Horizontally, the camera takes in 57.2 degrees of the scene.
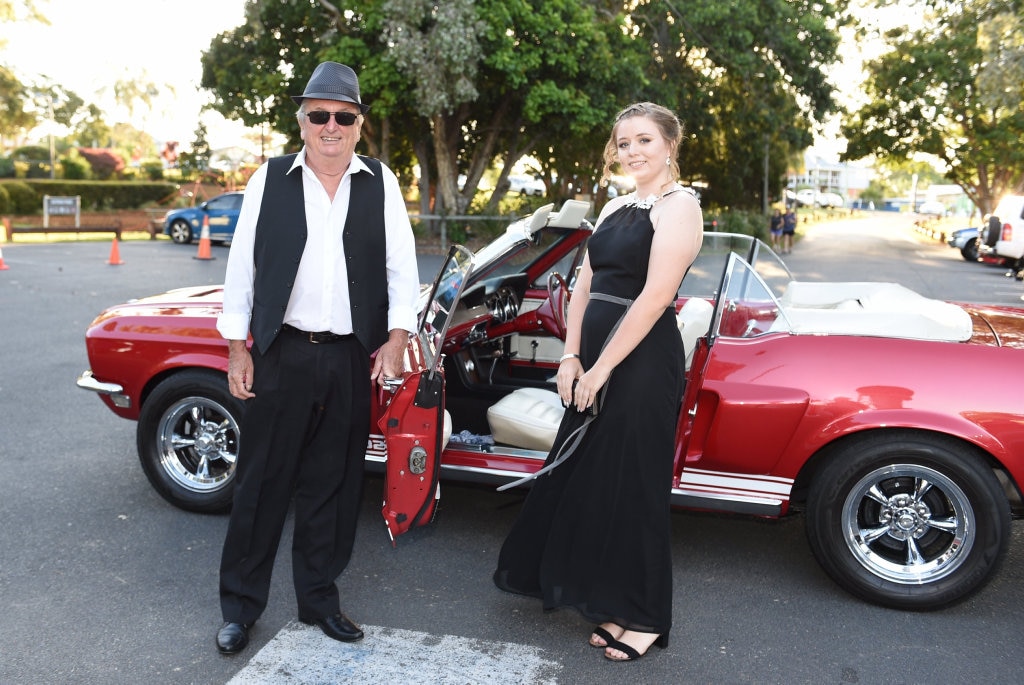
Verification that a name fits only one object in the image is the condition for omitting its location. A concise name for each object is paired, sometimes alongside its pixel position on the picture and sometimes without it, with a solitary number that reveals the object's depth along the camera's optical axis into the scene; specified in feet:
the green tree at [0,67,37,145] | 162.09
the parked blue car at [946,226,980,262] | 83.87
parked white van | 64.44
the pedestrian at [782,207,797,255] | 90.38
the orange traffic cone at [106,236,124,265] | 58.61
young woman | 10.32
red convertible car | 11.84
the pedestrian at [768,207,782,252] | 91.48
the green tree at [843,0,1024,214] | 106.93
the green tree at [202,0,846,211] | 63.26
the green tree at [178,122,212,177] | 120.06
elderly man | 10.61
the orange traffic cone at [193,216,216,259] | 64.03
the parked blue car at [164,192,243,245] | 77.46
